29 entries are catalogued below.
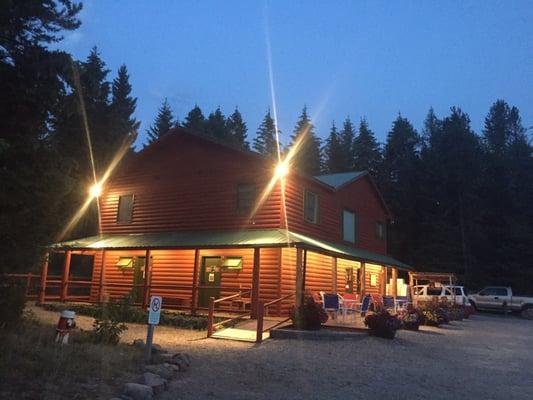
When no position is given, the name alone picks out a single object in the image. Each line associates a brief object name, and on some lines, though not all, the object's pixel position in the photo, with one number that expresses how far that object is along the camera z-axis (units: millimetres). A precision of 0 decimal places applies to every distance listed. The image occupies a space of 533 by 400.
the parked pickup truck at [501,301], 30953
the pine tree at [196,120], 56238
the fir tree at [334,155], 55500
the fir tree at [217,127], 56188
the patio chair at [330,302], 15492
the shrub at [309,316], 13719
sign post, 8438
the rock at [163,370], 7617
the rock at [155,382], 6792
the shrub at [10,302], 8217
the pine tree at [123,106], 42997
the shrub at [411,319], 16891
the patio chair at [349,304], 16750
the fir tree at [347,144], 55188
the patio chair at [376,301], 15644
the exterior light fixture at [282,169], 17938
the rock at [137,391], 6371
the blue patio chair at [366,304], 16984
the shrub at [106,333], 9469
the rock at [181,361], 8383
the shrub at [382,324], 13742
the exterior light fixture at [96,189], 22219
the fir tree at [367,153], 54778
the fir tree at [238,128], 61781
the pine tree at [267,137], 64250
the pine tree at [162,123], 61438
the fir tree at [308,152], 55531
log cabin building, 17703
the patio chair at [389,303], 18072
